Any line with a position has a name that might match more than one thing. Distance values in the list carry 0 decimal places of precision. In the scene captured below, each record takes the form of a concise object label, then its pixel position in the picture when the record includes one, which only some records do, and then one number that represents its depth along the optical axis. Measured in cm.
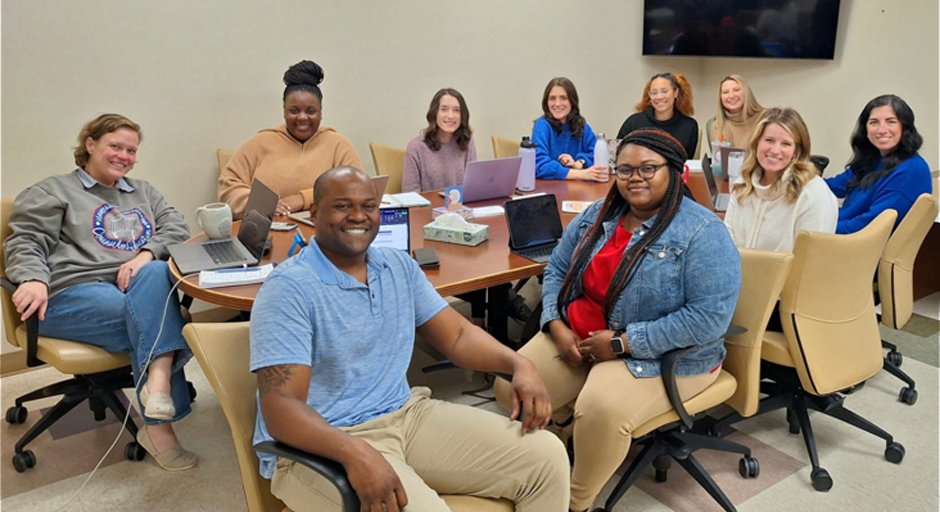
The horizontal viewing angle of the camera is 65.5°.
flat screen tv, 493
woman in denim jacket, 200
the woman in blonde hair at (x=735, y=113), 410
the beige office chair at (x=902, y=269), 271
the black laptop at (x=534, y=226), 261
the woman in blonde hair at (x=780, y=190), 255
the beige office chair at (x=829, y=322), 226
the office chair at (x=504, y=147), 429
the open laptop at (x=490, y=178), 328
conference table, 220
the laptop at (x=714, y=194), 332
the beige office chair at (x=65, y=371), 242
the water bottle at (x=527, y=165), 358
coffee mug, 271
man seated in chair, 152
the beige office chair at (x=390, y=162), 402
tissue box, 270
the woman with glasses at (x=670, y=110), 426
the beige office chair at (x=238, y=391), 162
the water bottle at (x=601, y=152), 388
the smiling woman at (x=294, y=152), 330
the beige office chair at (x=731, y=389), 211
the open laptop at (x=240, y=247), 244
